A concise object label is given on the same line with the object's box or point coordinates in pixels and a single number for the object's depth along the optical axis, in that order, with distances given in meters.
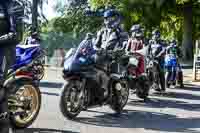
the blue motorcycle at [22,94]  6.99
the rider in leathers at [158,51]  14.14
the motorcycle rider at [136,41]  12.63
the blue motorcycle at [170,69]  16.33
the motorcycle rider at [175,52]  16.72
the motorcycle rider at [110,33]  9.68
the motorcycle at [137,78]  11.67
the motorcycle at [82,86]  8.40
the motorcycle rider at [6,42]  6.22
